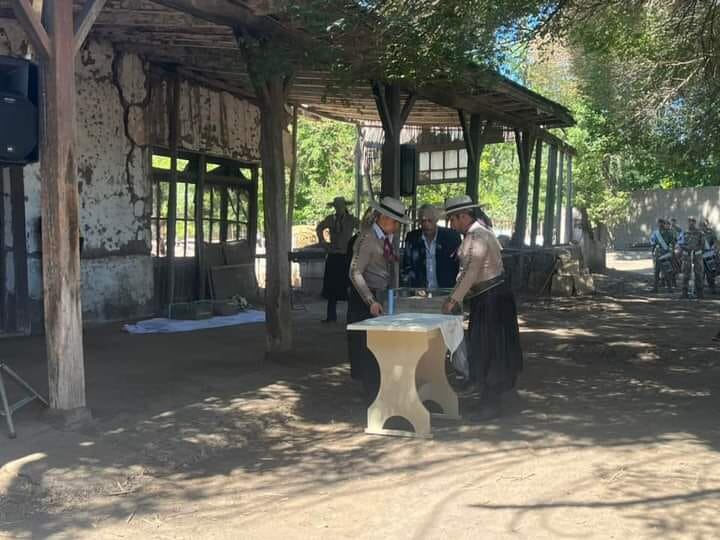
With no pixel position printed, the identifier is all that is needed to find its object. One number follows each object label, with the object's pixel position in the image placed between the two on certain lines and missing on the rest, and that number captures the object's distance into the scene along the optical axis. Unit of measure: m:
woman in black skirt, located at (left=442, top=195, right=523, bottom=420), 5.62
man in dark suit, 6.96
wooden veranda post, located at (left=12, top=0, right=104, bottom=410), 4.95
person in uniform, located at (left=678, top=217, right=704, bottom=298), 15.10
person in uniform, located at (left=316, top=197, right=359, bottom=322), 10.29
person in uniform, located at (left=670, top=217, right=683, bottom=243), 16.97
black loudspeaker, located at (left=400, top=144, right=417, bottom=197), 10.43
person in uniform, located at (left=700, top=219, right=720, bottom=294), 16.20
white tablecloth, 4.99
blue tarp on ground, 9.34
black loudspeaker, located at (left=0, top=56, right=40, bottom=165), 4.89
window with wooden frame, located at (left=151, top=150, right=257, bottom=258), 10.73
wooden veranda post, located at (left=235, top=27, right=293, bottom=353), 7.41
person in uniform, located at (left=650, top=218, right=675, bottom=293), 16.89
